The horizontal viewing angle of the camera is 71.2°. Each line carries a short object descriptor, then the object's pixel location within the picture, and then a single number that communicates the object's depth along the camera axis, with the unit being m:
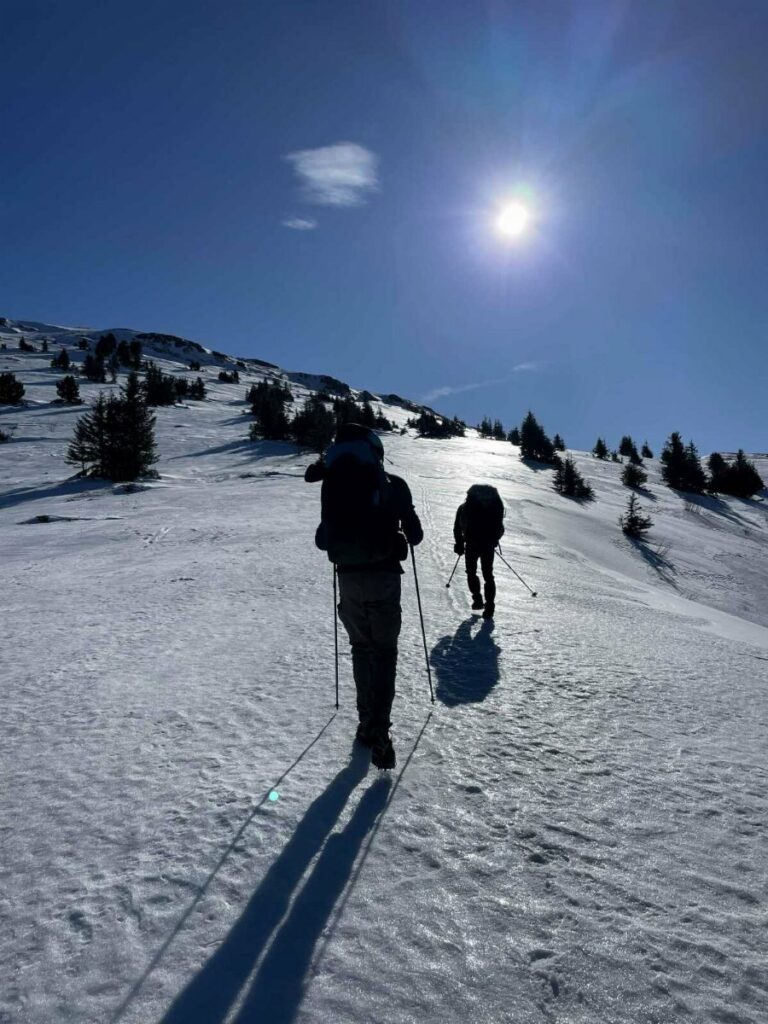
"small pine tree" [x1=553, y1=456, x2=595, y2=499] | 36.66
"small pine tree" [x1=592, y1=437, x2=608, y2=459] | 72.00
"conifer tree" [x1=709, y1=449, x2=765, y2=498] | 54.34
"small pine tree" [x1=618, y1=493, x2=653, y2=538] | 25.70
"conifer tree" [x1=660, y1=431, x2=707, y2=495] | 49.59
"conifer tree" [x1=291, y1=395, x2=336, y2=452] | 46.41
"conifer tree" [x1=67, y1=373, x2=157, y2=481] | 27.72
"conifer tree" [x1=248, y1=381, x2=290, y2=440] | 50.72
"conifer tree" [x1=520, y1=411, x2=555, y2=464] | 58.03
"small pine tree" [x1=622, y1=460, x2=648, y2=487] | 44.25
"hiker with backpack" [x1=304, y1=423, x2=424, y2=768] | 3.89
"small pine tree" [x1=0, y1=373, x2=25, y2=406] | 56.03
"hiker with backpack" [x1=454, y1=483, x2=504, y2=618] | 8.62
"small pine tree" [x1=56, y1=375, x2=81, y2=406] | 57.28
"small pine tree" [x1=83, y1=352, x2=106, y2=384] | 76.32
